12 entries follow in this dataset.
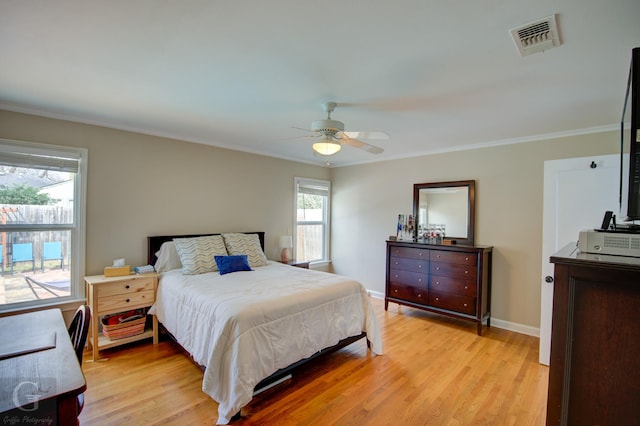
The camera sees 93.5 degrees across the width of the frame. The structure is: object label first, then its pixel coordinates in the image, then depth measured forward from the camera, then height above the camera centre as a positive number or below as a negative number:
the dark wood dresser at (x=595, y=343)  0.99 -0.43
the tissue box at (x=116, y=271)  3.16 -0.70
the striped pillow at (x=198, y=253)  3.44 -0.55
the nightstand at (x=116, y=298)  2.93 -0.95
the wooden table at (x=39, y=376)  1.01 -0.69
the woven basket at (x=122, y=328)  3.11 -1.30
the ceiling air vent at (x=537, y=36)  1.52 +0.96
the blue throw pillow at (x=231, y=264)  3.52 -0.67
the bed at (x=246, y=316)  2.15 -0.91
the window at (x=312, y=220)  5.50 -0.19
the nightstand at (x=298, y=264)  4.84 -0.88
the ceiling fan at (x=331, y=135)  2.54 +0.66
